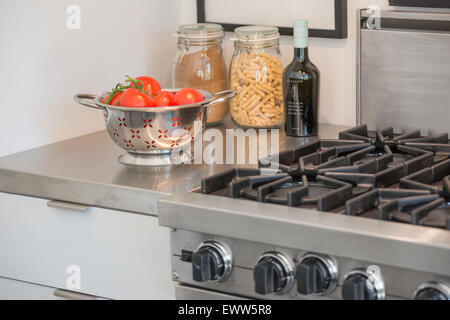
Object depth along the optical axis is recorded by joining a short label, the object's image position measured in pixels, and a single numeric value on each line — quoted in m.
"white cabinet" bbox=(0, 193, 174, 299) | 2.30
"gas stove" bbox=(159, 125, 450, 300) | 1.95
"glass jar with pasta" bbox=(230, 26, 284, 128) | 2.62
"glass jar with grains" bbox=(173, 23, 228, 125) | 2.69
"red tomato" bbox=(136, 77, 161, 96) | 2.49
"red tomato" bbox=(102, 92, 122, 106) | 2.43
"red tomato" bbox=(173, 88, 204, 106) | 2.41
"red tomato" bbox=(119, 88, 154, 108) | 2.38
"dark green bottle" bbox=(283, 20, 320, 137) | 2.56
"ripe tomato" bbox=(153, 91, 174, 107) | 2.40
